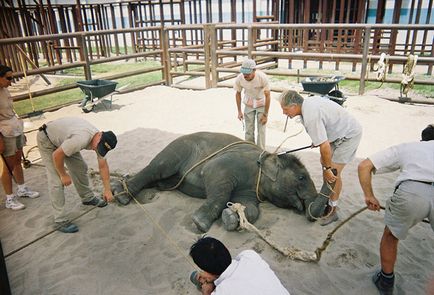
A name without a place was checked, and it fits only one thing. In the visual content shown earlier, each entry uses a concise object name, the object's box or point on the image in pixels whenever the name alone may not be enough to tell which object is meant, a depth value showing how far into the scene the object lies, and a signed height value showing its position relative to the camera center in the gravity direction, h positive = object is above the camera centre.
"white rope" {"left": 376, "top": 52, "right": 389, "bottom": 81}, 7.67 -1.10
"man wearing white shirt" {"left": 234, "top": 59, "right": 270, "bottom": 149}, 4.88 -1.08
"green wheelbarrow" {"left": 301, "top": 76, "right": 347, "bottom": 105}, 7.07 -1.37
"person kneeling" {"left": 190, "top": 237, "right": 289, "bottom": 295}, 1.77 -1.25
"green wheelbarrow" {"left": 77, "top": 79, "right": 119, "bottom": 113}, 7.89 -1.48
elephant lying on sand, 3.67 -1.65
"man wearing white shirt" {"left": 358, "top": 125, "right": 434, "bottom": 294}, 2.32 -1.11
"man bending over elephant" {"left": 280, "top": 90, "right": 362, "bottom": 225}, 3.19 -1.01
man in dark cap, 3.38 -1.15
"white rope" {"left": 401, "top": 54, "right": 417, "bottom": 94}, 7.34 -1.18
